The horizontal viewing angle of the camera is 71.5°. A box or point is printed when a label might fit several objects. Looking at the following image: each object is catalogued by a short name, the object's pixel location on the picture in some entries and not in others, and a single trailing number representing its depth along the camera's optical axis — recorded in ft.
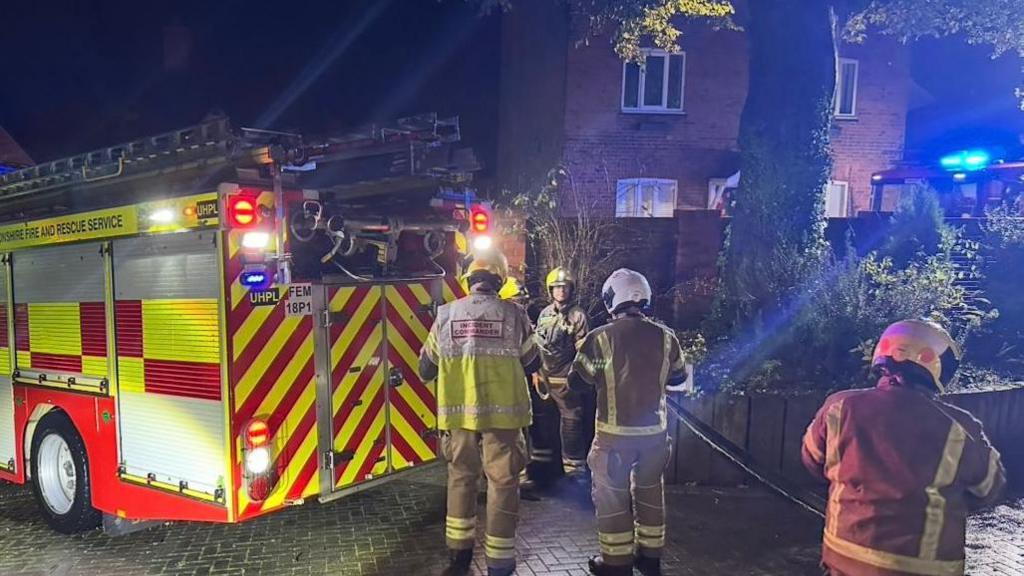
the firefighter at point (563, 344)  17.89
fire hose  14.38
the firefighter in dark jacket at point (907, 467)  8.00
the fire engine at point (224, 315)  12.87
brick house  44.42
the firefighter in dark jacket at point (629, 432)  13.16
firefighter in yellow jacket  13.46
